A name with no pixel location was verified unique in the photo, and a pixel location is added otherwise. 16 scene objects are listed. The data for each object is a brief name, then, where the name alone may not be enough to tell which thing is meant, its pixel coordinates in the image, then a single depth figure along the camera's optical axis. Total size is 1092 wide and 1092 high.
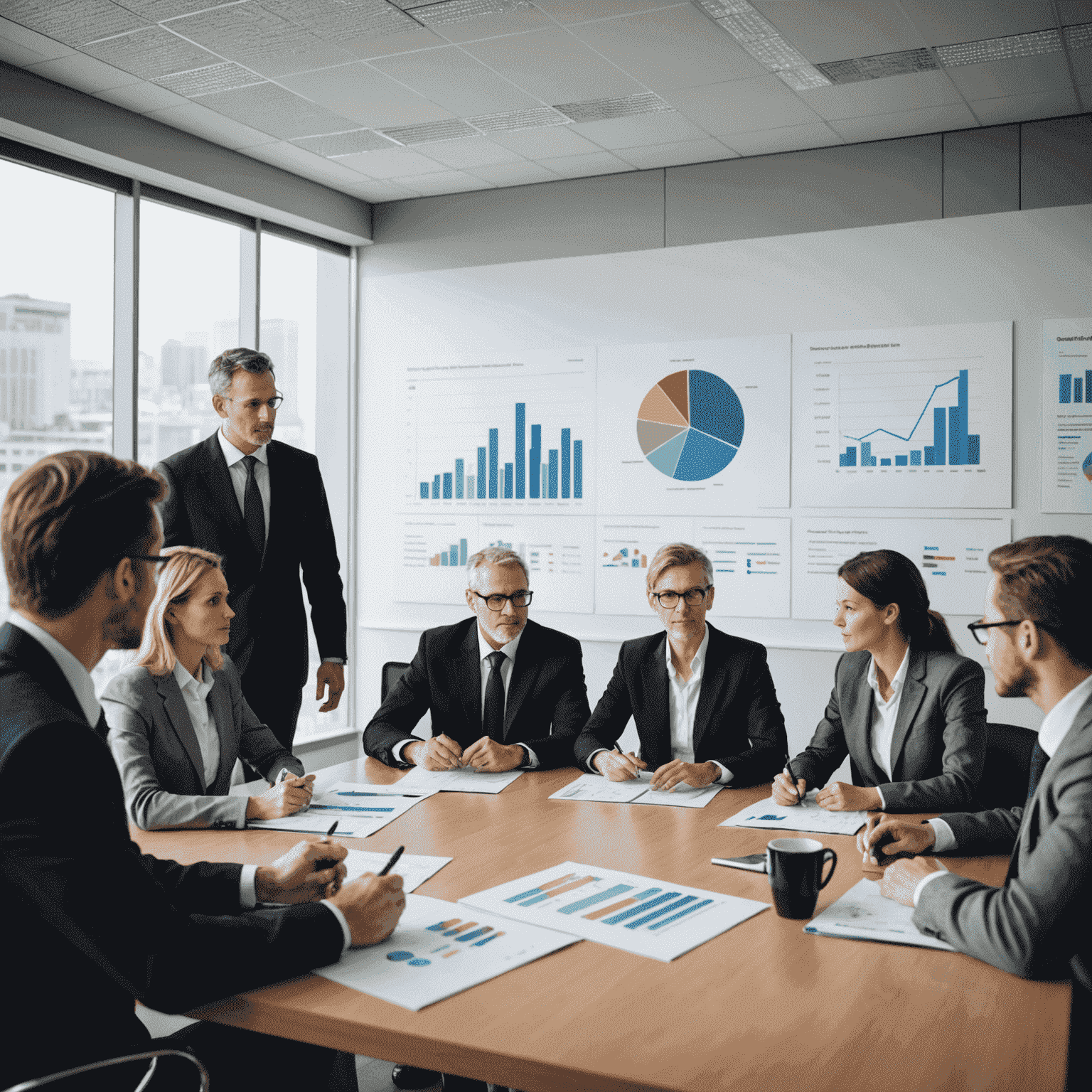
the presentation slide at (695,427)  5.23
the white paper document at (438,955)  1.45
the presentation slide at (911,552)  4.80
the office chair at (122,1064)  1.23
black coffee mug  1.70
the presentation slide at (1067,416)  4.61
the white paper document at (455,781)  2.63
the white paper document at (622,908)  1.64
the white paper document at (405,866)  1.90
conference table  1.25
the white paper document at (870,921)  1.62
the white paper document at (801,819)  2.25
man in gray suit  1.50
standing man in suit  3.75
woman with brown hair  2.66
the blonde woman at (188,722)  2.26
